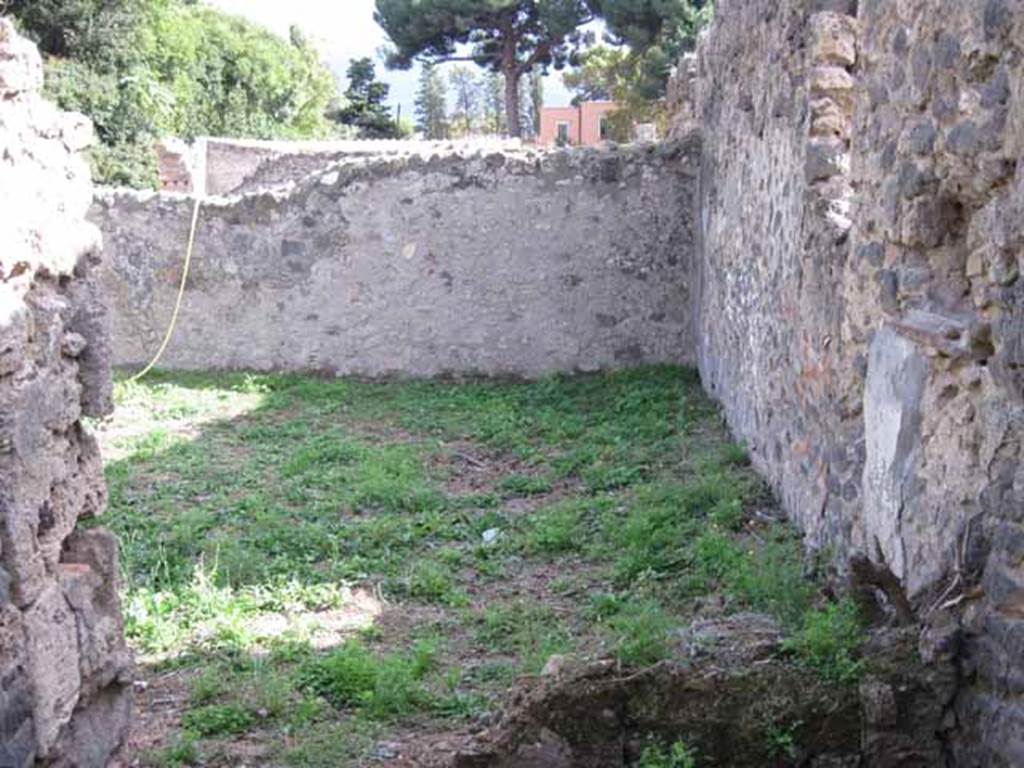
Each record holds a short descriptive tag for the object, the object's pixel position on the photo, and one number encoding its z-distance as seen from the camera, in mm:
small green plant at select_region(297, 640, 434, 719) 4316
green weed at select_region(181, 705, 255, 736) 4172
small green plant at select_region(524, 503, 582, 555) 6141
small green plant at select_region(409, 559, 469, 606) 5461
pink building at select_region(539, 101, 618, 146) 35719
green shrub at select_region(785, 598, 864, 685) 3291
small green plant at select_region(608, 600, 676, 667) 3418
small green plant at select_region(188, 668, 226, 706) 4426
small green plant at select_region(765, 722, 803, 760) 3230
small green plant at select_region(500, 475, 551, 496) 7262
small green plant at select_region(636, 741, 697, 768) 3162
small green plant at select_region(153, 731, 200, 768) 3885
